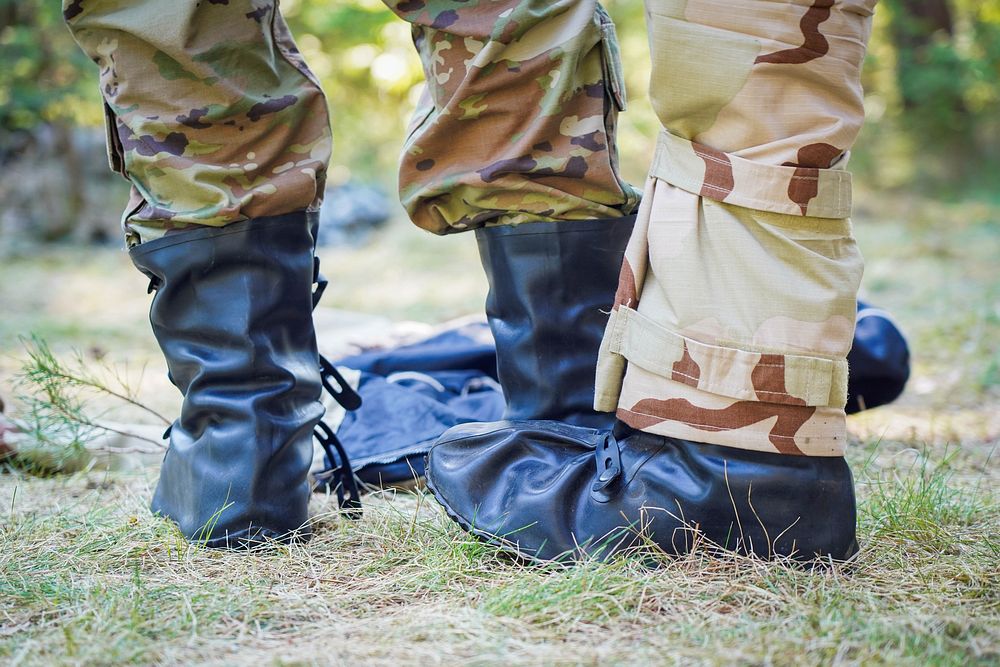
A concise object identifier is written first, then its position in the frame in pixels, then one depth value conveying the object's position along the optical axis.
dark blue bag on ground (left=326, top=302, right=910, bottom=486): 3.44
